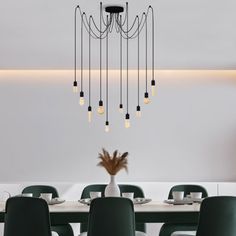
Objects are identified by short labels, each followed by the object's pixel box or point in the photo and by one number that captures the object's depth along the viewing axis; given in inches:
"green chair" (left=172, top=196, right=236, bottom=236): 157.6
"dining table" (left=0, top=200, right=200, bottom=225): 165.8
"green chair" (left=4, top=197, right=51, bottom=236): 156.9
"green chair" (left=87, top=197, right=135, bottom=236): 154.9
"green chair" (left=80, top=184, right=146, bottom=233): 210.2
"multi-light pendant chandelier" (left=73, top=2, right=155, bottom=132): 177.8
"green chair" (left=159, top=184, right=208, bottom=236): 205.6
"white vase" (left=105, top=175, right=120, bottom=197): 188.4
